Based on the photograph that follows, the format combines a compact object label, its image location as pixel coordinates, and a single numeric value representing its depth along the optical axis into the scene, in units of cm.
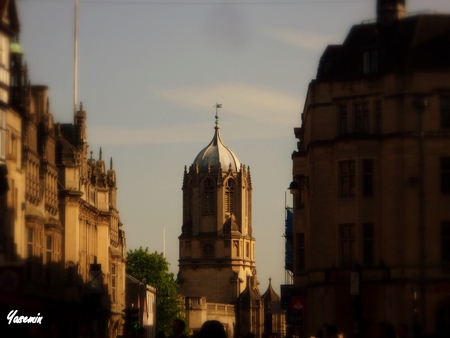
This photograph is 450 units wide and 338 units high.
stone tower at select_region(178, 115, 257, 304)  18638
